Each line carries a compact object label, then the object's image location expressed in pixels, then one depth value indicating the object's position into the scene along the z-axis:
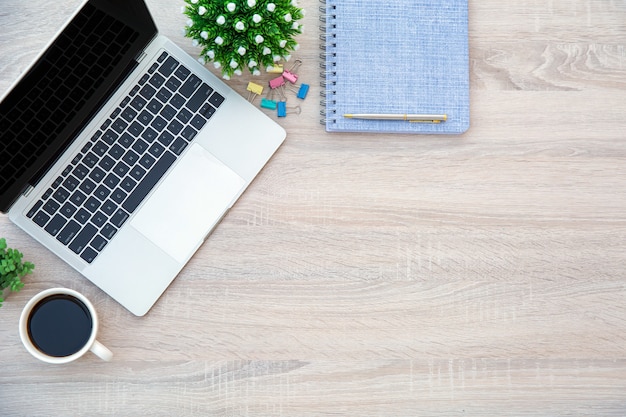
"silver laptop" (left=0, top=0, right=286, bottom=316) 0.87
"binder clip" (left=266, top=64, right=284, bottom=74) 0.93
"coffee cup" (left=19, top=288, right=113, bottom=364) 0.86
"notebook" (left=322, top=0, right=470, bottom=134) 0.95
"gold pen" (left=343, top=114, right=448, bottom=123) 0.94
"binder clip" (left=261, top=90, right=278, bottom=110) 0.94
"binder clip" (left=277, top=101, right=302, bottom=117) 0.94
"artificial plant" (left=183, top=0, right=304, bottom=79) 0.84
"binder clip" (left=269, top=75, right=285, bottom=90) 0.94
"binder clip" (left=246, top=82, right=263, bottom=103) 0.94
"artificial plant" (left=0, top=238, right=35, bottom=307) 0.83
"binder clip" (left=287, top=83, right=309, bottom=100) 0.94
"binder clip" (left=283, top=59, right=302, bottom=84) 0.94
